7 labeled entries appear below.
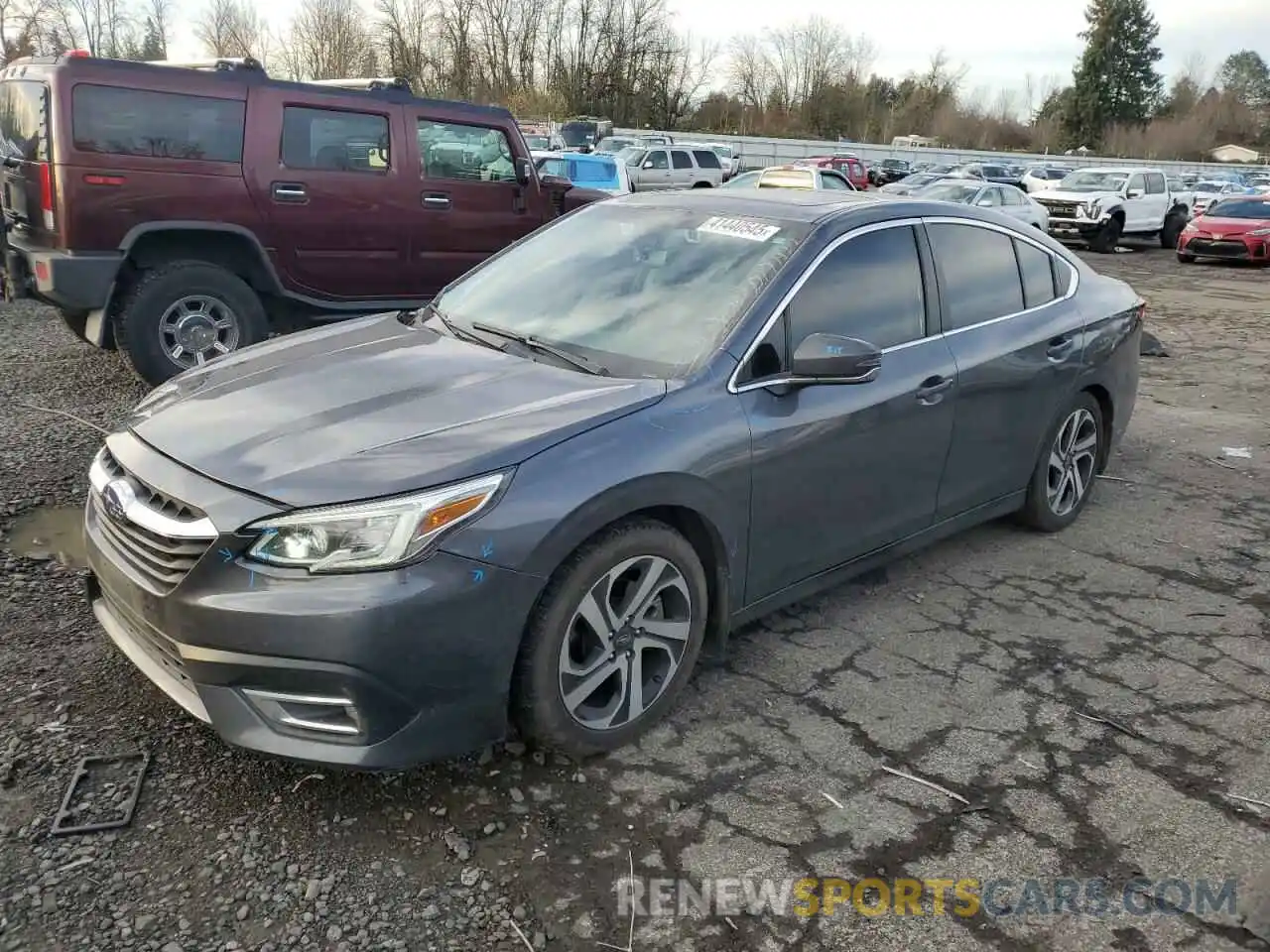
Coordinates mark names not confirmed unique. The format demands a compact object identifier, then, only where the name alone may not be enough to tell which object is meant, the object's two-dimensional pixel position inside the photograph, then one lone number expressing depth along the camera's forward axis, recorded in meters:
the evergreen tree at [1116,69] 75.50
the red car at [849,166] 31.55
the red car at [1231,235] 19.70
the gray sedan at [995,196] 19.08
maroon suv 6.32
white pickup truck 21.89
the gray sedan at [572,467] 2.52
